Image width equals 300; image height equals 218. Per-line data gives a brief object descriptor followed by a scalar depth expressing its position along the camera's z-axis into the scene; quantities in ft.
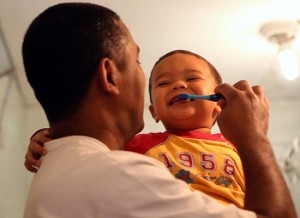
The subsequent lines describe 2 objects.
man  2.14
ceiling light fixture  6.12
